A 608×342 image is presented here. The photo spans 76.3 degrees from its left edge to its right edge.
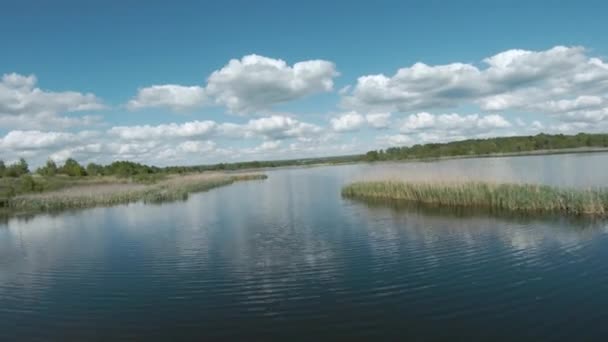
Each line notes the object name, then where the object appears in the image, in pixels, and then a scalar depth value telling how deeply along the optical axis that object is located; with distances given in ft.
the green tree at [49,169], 245.26
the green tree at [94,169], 274.79
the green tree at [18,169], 225.35
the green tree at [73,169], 249.75
